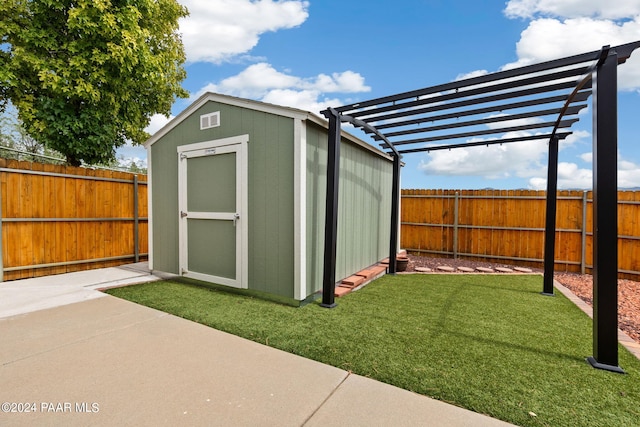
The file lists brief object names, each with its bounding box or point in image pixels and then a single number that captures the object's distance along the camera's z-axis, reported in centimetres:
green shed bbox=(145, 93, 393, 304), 343
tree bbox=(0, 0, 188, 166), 570
